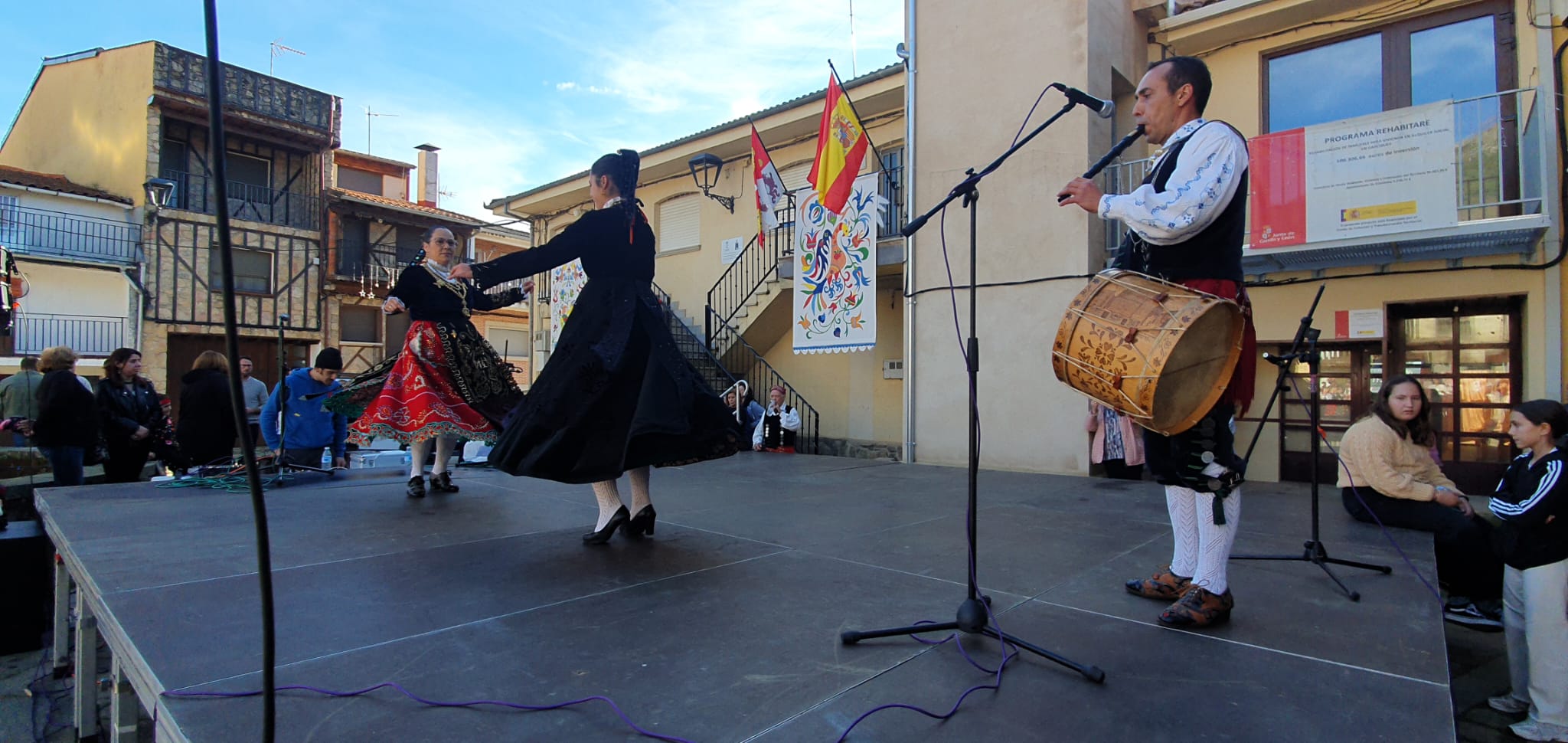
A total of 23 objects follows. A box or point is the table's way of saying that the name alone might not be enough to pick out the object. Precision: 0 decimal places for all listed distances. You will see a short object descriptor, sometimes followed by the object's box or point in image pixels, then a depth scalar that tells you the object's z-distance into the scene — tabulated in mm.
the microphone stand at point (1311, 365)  2863
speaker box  3883
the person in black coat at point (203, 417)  6074
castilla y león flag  9117
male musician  2014
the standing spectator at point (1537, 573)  2582
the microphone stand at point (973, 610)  1866
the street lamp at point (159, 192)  16391
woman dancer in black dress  2777
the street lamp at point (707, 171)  10969
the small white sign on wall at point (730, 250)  12195
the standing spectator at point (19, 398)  6215
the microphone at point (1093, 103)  2260
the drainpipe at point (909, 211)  7609
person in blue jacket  6102
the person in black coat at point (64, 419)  5613
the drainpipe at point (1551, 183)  6129
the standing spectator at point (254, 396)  7180
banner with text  6359
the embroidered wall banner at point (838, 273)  8133
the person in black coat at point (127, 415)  6059
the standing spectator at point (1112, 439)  6484
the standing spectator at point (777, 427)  10102
